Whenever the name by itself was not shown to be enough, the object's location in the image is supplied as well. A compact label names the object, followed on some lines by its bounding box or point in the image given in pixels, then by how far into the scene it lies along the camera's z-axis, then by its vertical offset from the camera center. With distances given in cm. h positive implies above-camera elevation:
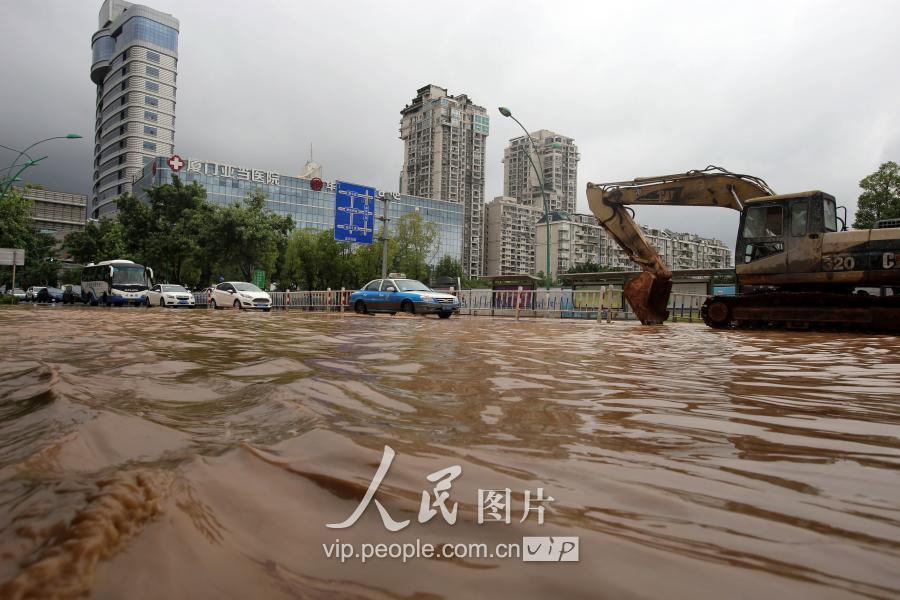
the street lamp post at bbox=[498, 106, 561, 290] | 2273 +867
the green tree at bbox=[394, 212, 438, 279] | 5172 +632
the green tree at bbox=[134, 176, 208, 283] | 3700 +591
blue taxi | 1788 +24
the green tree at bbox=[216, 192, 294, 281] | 3650 +506
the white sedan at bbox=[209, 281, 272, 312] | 2522 +30
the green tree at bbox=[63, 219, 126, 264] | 4294 +479
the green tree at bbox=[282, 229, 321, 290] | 5173 +427
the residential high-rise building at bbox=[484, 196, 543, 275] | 13575 +1937
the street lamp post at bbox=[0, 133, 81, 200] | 2402 +665
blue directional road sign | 2780 +500
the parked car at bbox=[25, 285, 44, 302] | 5503 +55
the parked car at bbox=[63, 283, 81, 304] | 3828 +29
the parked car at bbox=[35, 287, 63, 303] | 4884 +32
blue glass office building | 8575 +2047
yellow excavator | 925 +102
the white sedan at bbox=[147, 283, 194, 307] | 2930 +32
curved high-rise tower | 9975 +4079
